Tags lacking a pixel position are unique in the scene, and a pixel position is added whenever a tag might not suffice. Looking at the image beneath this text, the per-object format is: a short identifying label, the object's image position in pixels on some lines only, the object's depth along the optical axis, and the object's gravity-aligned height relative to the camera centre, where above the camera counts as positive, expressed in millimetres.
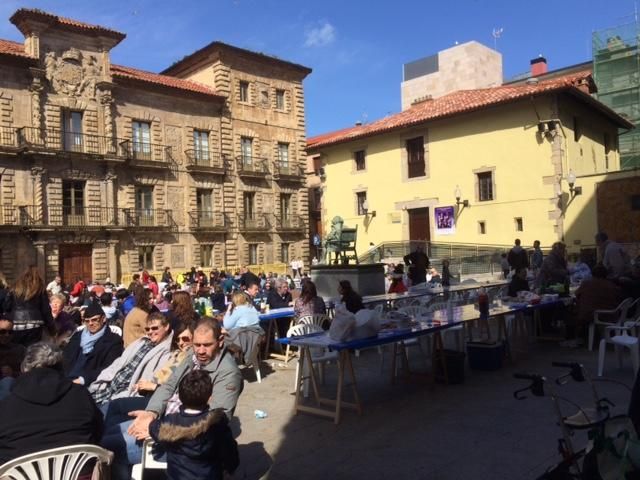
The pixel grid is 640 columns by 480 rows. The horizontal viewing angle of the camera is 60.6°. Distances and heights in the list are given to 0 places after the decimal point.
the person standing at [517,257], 14094 -245
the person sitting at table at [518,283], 9273 -591
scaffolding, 29234 +9387
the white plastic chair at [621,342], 6125 -1120
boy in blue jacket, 2816 -922
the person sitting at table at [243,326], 6930 -884
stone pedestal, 13680 -602
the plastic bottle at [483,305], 6816 -701
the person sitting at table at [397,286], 12336 -759
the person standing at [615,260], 9883 -279
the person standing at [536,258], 15728 -314
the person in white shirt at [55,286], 14922 -609
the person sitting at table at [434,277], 15751 -810
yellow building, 23266 +4106
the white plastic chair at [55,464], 2609 -973
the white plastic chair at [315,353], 6195 -1146
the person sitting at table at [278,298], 9727 -768
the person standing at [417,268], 15234 -453
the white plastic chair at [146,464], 3291 -1224
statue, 15203 +458
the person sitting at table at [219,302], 11547 -928
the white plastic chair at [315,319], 7695 -905
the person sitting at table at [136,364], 4465 -852
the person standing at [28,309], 6016 -488
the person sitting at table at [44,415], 2756 -779
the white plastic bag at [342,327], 5355 -711
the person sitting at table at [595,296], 7434 -700
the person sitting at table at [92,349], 4918 -787
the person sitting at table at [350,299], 7918 -650
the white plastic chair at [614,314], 7082 -929
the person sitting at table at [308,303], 7988 -698
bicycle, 2816 -1052
